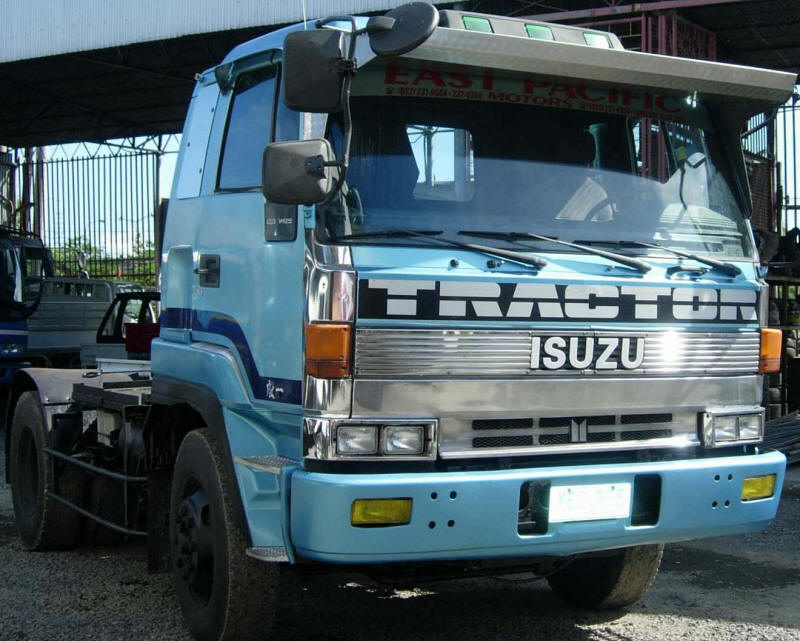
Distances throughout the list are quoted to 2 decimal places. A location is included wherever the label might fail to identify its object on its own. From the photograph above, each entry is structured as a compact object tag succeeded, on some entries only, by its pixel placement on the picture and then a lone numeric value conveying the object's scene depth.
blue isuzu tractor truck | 3.64
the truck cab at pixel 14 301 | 13.59
